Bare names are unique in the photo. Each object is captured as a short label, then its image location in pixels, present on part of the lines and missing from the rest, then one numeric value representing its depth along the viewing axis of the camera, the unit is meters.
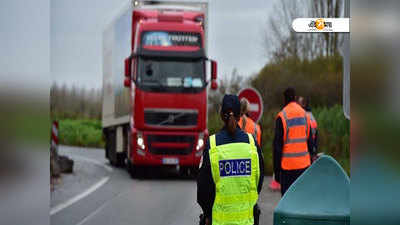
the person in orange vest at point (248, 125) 18.67
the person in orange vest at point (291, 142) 15.58
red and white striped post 34.69
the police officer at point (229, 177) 8.68
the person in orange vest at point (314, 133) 16.72
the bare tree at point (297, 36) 36.50
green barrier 8.65
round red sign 27.41
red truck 33.22
